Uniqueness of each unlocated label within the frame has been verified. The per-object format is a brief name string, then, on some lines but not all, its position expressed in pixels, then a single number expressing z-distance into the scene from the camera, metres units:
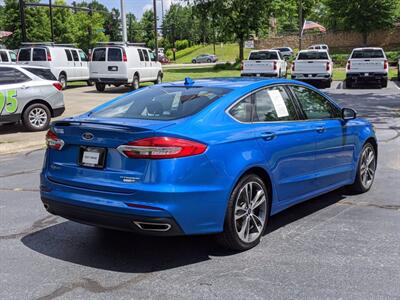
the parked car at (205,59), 75.56
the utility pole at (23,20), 27.95
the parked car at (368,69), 24.72
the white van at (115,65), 23.91
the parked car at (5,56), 25.42
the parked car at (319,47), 51.31
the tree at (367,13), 53.37
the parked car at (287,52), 49.94
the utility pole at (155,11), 36.38
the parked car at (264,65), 26.03
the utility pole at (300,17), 43.17
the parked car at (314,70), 25.05
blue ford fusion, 4.17
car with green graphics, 12.29
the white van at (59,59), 25.22
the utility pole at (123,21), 32.82
